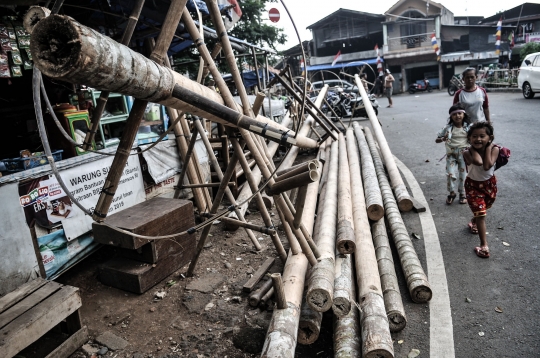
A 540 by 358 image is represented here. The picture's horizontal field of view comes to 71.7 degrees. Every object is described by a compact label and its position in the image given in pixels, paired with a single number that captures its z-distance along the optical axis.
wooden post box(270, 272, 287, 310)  2.56
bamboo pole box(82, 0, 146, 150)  2.52
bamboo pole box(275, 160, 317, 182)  2.71
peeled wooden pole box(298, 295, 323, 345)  2.74
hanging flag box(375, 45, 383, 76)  31.21
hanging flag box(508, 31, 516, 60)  28.82
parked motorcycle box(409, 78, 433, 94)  30.41
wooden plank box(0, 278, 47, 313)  2.83
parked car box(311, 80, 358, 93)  19.08
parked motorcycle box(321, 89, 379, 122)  15.91
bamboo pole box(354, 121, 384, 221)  4.36
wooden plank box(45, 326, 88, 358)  2.87
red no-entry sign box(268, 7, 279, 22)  11.52
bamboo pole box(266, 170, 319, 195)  2.66
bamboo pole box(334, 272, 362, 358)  2.48
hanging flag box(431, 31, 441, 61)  29.49
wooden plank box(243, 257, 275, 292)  3.59
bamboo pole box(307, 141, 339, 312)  2.71
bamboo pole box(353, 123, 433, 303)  3.19
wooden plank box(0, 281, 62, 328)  2.68
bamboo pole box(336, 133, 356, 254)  3.49
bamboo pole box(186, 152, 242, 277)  3.37
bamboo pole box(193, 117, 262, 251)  4.27
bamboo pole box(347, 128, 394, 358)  2.41
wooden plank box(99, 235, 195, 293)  3.72
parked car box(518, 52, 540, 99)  14.38
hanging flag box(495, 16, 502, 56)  27.88
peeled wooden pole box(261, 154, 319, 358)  2.36
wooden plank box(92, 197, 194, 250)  3.59
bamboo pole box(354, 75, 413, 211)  4.95
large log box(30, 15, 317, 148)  1.52
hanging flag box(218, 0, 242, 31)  6.62
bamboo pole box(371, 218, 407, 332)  2.85
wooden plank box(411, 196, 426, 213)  5.12
